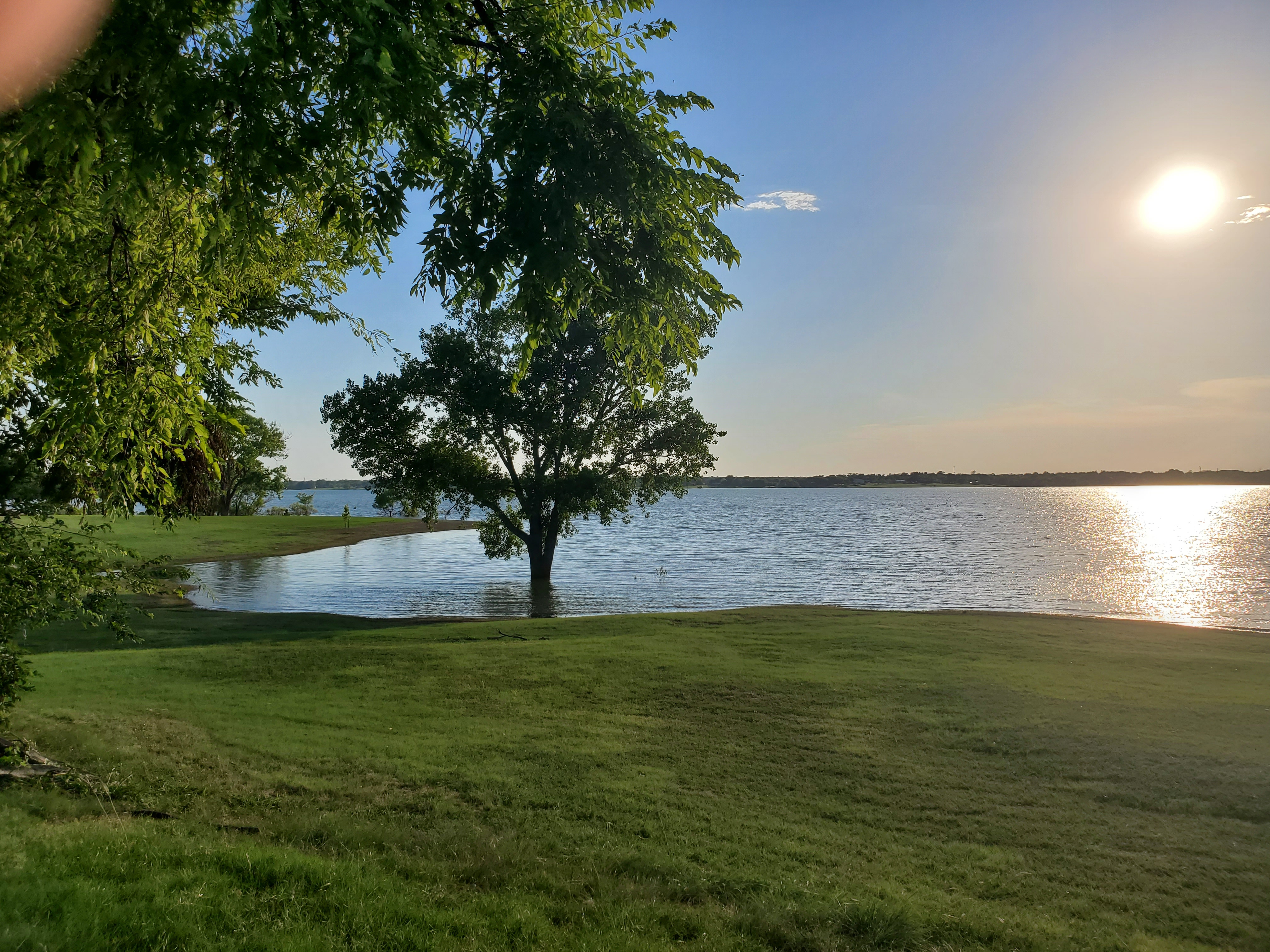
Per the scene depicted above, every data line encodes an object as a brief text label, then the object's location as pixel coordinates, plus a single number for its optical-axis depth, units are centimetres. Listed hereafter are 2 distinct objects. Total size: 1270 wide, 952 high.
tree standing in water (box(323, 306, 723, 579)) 2952
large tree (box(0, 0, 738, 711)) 340
